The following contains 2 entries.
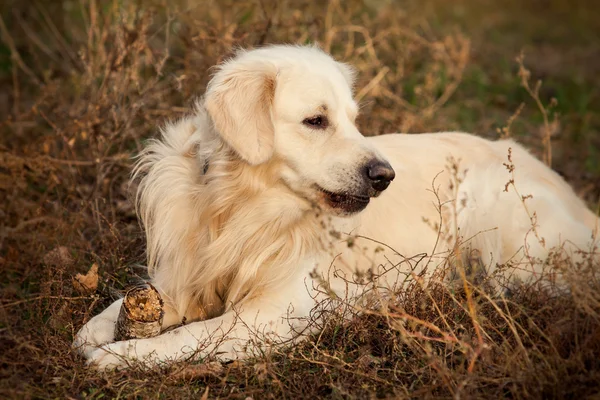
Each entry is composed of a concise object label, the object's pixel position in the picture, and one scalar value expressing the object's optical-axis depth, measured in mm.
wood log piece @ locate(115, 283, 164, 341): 3049
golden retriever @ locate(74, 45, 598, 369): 3125
